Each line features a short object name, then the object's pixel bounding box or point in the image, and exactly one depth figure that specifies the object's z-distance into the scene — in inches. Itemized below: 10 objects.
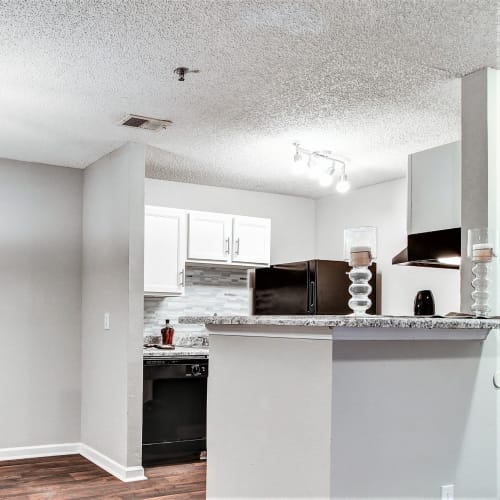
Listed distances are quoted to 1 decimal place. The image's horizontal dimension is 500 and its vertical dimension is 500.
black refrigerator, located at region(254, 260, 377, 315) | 221.0
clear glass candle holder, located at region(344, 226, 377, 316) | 101.4
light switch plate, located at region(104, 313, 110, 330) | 194.4
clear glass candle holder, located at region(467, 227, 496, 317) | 110.4
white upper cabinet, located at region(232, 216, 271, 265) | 238.4
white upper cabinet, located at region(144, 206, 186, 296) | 216.3
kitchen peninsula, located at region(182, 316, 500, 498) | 94.7
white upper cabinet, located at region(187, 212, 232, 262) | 227.1
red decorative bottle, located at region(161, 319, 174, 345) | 221.8
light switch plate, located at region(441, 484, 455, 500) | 103.3
